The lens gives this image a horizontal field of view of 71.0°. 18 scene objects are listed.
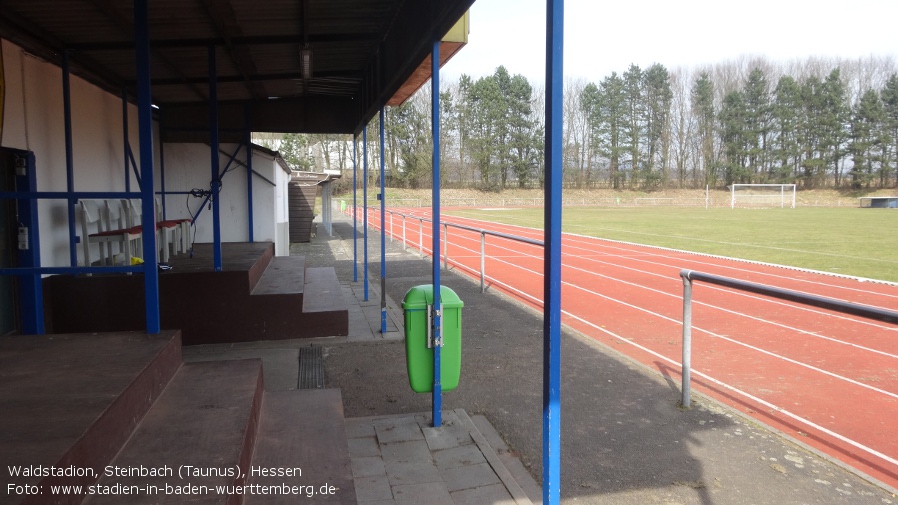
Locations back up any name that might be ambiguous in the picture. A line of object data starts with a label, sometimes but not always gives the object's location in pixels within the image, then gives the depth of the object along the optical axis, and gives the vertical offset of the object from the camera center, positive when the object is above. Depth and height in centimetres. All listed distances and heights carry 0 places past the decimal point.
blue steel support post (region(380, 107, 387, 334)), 724 -106
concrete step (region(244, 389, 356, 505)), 299 -137
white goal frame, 5721 +16
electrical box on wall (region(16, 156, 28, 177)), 571 +29
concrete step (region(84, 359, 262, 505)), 248 -114
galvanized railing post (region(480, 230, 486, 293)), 1061 -114
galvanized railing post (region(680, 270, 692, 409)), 491 -113
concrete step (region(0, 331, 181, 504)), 233 -92
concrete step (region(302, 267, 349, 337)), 726 -135
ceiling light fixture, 612 +139
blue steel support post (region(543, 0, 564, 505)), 228 -25
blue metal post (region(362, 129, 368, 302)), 911 +61
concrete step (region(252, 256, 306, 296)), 743 -107
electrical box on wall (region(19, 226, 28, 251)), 571 -37
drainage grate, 561 -164
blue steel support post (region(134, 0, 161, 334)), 407 +13
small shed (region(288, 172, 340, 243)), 2100 -26
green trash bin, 450 -103
